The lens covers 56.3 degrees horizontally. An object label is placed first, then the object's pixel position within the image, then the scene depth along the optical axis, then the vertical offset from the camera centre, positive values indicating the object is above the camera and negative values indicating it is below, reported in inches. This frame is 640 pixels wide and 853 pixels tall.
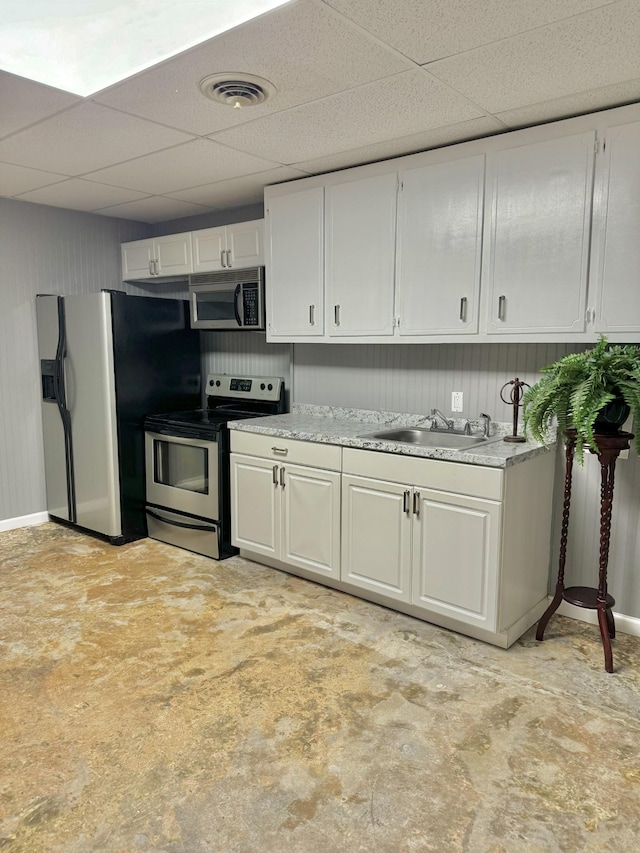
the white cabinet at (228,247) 150.9 +28.5
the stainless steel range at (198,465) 147.2 -27.9
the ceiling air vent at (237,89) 87.0 +40.0
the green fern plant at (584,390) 87.6 -5.0
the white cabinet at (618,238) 95.6 +19.3
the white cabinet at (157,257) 167.6 +28.9
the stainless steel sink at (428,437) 124.7 -17.3
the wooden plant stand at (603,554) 96.0 -33.7
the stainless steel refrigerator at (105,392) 155.6 -9.6
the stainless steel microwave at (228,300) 152.0 +14.9
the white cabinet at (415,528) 103.6 -33.1
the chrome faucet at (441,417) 128.7 -13.2
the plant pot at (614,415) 93.4 -9.1
